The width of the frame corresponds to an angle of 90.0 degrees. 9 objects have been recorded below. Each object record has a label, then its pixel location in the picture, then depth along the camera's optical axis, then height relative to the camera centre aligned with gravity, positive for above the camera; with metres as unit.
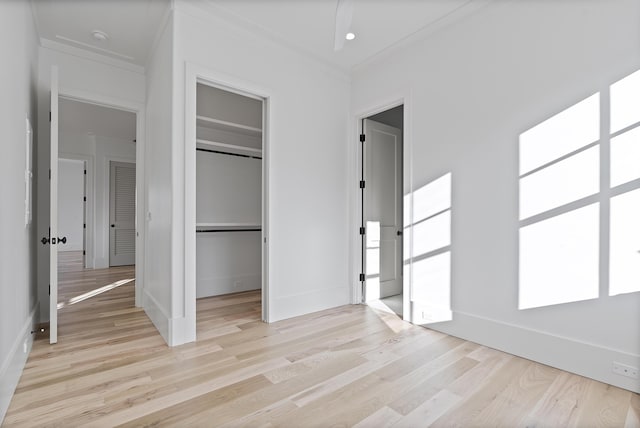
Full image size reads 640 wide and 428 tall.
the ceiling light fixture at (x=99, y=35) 3.15 +1.75
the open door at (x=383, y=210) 4.14 +0.05
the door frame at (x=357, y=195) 3.79 +0.23
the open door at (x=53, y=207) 2.65 +0.03
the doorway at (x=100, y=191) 5.27 +0.45
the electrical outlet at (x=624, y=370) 1.96 -0.96
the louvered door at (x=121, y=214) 7.21 -0.08
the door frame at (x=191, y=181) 2.76 +0.26
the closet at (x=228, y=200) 4.32 +0.17
